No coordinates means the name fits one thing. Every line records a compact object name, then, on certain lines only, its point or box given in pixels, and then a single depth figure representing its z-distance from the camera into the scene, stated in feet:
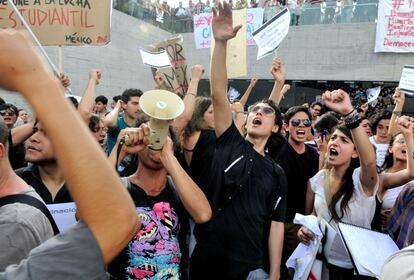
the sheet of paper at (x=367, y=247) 6.94
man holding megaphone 6.54
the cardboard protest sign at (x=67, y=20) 13.99
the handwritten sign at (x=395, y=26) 37.29
